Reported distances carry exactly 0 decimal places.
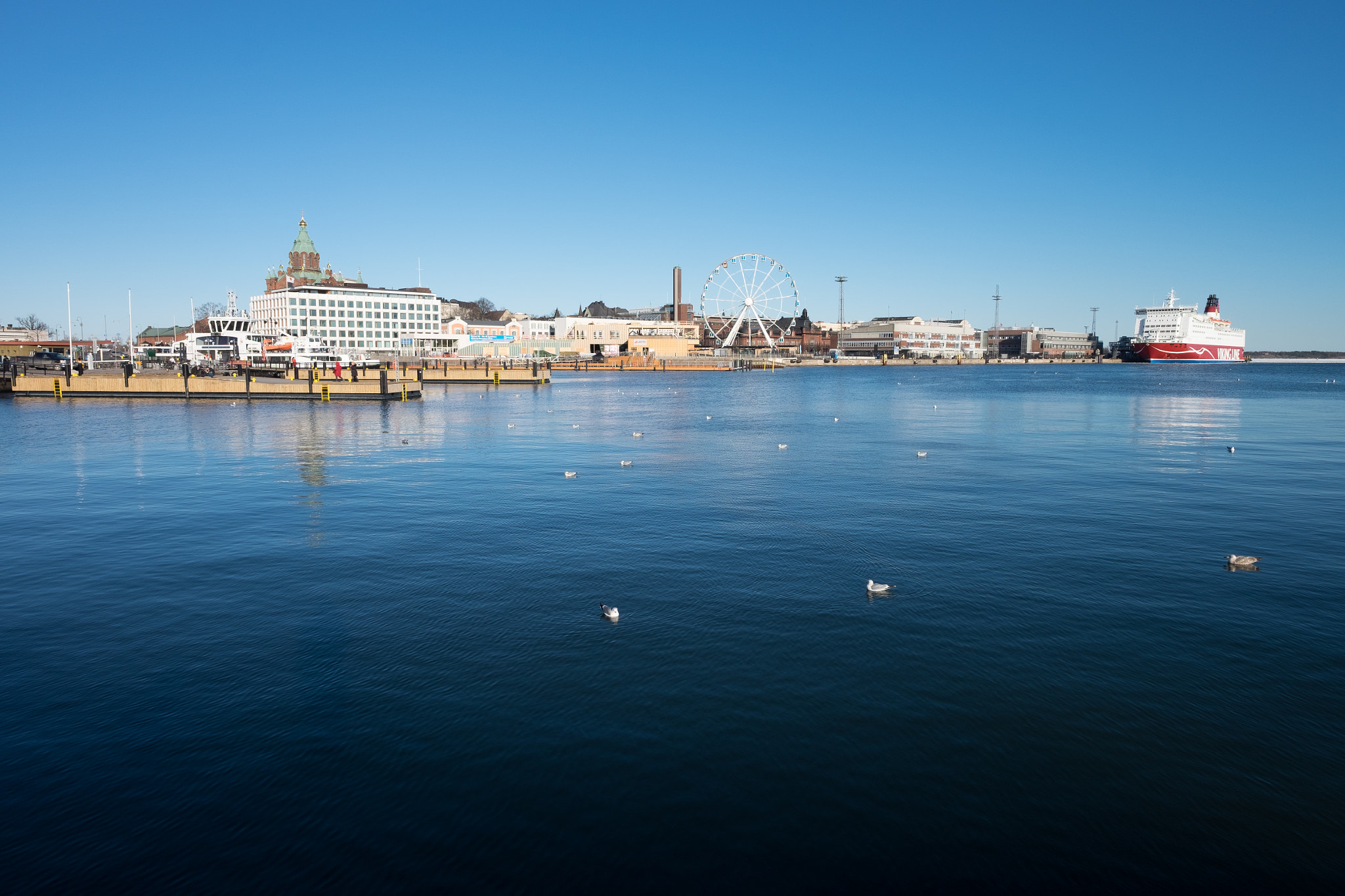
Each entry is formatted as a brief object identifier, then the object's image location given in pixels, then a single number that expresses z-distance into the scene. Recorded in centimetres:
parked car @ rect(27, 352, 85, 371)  10156
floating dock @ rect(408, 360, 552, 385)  11006
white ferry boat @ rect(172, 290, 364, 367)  9694
